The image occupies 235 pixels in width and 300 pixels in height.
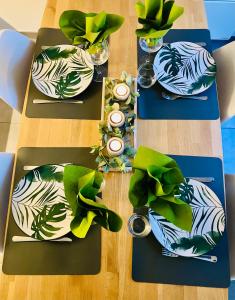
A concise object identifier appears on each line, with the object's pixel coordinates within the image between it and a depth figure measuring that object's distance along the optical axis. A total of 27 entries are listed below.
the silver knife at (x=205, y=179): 0.93
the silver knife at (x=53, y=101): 1.02
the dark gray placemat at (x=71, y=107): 1.01
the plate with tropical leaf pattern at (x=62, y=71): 1.02
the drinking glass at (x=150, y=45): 1.02
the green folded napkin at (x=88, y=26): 0.85
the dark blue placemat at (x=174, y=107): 1.01
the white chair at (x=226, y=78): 1.08
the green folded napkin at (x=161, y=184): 0.69
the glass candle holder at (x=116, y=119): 0.89
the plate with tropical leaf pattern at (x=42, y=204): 0.87
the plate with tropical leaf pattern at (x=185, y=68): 1.03
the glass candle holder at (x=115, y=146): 0.87
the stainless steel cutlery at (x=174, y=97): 1.02
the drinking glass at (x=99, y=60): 1.04
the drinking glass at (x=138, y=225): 0.86
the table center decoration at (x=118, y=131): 0.89
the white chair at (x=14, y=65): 1.04
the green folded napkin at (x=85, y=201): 0.69
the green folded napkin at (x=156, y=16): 0.85
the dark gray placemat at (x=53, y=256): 0.85
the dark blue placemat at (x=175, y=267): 0.83
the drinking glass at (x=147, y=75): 1.04
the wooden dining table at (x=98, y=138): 0.83
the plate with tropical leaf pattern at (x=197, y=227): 0.84
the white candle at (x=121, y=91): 0.92
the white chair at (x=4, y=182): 0.94
